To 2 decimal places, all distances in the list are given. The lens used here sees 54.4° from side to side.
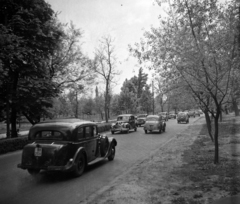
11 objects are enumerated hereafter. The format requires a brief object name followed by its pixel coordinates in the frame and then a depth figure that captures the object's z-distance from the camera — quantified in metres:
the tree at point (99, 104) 69.09
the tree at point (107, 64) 35.34
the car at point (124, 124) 22.33
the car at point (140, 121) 33.53
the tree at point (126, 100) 50.12
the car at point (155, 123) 21.83
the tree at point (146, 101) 65.38
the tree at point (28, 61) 15.24
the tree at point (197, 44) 7.03
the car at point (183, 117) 35.94
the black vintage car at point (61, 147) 6.68
